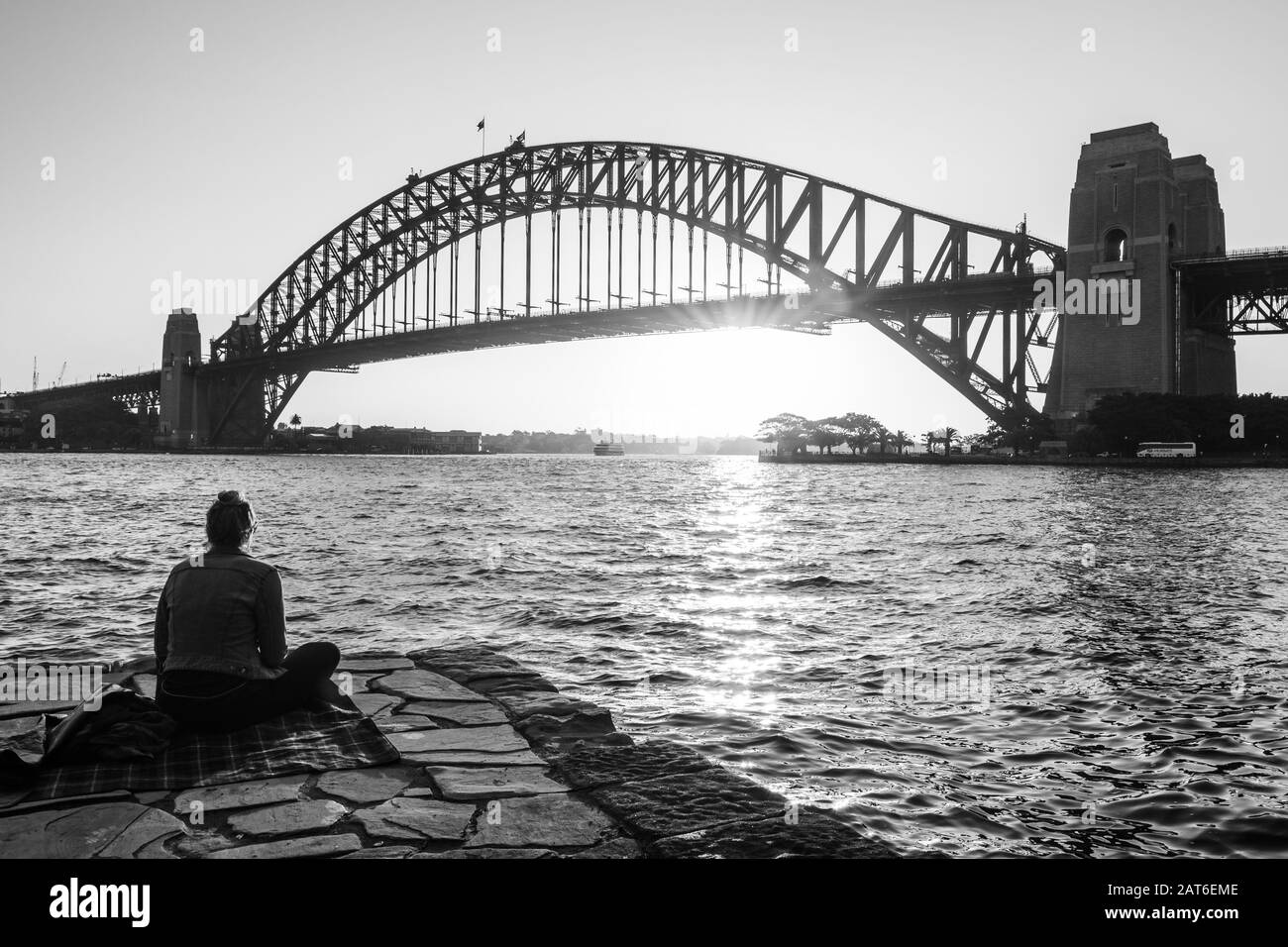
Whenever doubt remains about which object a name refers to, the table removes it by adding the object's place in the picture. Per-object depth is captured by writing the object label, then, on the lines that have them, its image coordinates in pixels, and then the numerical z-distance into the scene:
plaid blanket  4.09
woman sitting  4.62
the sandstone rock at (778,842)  3.63
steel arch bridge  59.75
